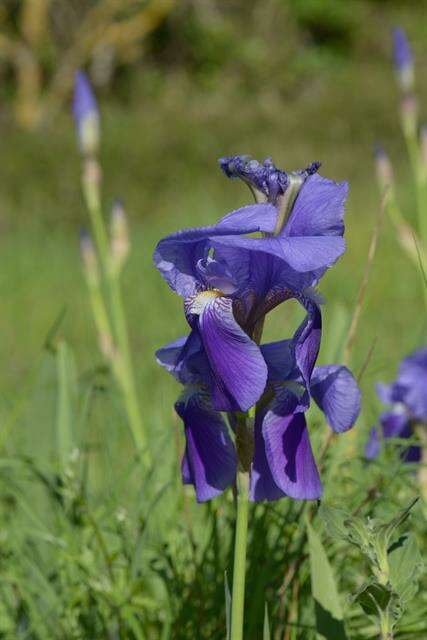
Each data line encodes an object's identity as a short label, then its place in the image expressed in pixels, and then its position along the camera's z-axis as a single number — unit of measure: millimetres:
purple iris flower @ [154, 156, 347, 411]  1721
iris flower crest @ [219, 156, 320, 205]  1745
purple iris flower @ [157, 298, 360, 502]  1751
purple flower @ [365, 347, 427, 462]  2110
